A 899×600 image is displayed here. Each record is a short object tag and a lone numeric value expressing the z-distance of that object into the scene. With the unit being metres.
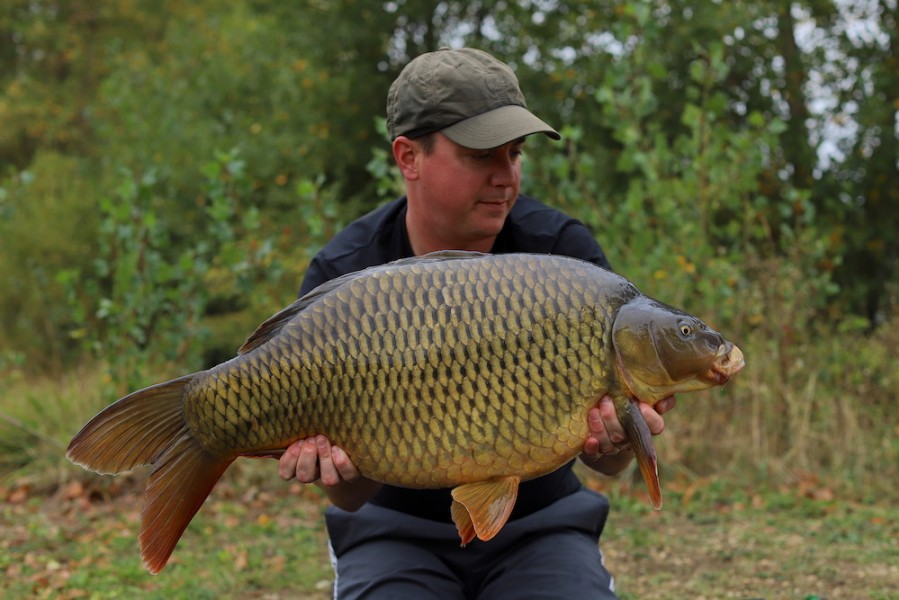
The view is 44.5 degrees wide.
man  2.10
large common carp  1.75
